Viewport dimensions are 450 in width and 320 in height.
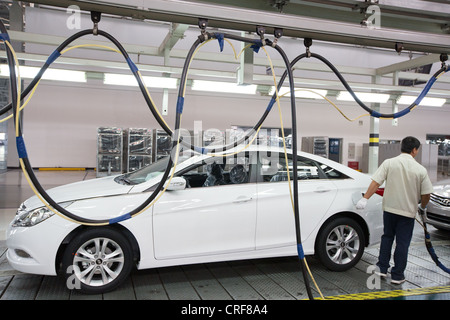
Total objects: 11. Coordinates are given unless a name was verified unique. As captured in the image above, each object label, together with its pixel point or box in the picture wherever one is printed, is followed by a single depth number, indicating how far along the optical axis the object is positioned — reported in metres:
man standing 3.78
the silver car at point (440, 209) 5.59
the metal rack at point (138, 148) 13.05
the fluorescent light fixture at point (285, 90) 7.62
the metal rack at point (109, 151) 12.97
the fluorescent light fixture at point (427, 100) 7.88
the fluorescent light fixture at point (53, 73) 5.61
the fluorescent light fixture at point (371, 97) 7.71
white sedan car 3.30
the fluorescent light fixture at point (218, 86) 6.74
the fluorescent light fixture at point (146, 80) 6.35
